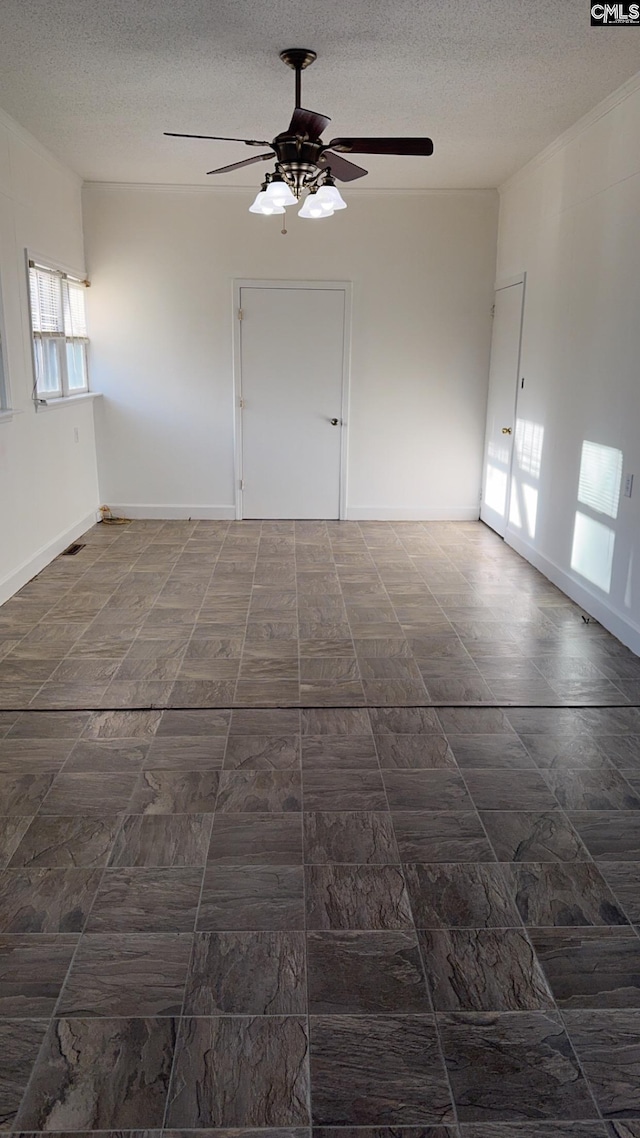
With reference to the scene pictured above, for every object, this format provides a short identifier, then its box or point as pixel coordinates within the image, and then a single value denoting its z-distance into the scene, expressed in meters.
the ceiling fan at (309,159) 3.42
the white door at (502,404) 6.10
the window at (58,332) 5.40
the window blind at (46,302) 5.29
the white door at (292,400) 6.71
